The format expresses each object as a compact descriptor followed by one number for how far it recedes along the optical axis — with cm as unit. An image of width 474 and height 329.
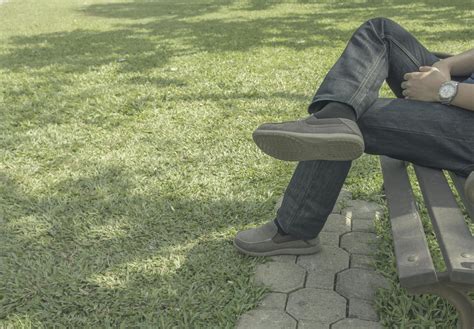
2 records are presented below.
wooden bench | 165
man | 211
